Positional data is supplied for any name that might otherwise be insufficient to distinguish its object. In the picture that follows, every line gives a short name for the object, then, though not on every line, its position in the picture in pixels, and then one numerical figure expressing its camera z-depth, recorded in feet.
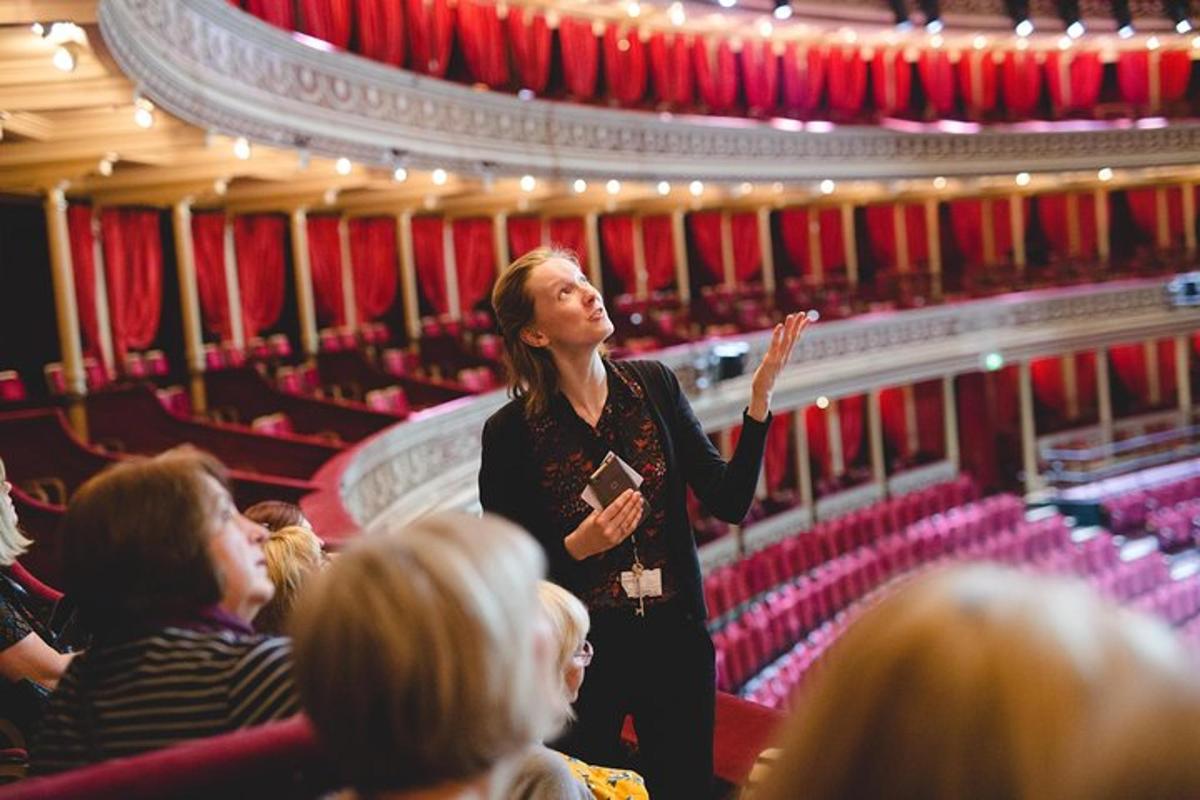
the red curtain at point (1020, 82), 71.26
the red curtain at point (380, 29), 45.27
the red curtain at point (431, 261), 49.02
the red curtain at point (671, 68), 59.67
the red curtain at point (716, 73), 61.36
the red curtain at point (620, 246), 58.08
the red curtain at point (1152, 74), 72.95
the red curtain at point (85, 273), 33.12
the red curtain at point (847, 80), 66.59
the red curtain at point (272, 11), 40.04
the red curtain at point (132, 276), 34.58
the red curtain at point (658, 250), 60.13
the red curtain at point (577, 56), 55.67
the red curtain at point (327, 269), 43.98
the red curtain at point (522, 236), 53.31
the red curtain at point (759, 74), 63.10
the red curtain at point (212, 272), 38.52
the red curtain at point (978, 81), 70.74
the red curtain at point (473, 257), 50.85
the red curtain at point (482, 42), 50.62
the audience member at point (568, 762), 5.53
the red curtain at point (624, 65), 57.93
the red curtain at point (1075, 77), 72.28
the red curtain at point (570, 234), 55.67
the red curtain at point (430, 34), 47.88
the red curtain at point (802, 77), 65.05
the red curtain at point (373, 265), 46.09
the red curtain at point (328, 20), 42.93
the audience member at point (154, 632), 5.09
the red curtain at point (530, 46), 53.31
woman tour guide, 7.49
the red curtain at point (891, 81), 68.33
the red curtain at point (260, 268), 40.45
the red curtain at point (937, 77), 69.31
